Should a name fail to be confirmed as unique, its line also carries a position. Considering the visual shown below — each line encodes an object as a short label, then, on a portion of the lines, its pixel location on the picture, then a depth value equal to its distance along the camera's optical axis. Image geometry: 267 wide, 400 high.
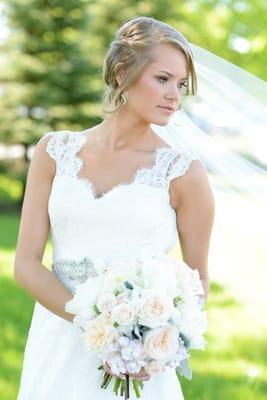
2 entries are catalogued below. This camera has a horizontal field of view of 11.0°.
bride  4.81
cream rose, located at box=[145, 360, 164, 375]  4.19
